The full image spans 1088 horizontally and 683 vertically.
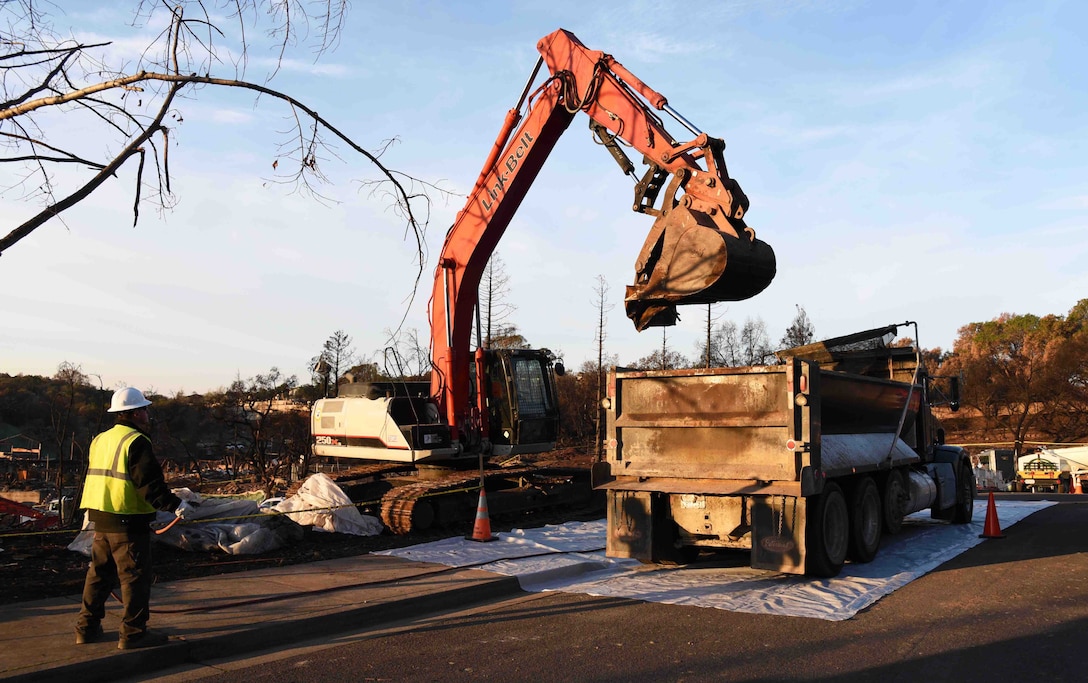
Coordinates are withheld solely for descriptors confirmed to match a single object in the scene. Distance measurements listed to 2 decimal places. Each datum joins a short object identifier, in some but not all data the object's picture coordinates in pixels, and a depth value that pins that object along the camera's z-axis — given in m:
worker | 6.09
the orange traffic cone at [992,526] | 12.77
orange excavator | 9.73
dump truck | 8.80
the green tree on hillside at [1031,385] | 47.28
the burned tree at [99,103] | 5.83
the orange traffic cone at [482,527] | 11.25
